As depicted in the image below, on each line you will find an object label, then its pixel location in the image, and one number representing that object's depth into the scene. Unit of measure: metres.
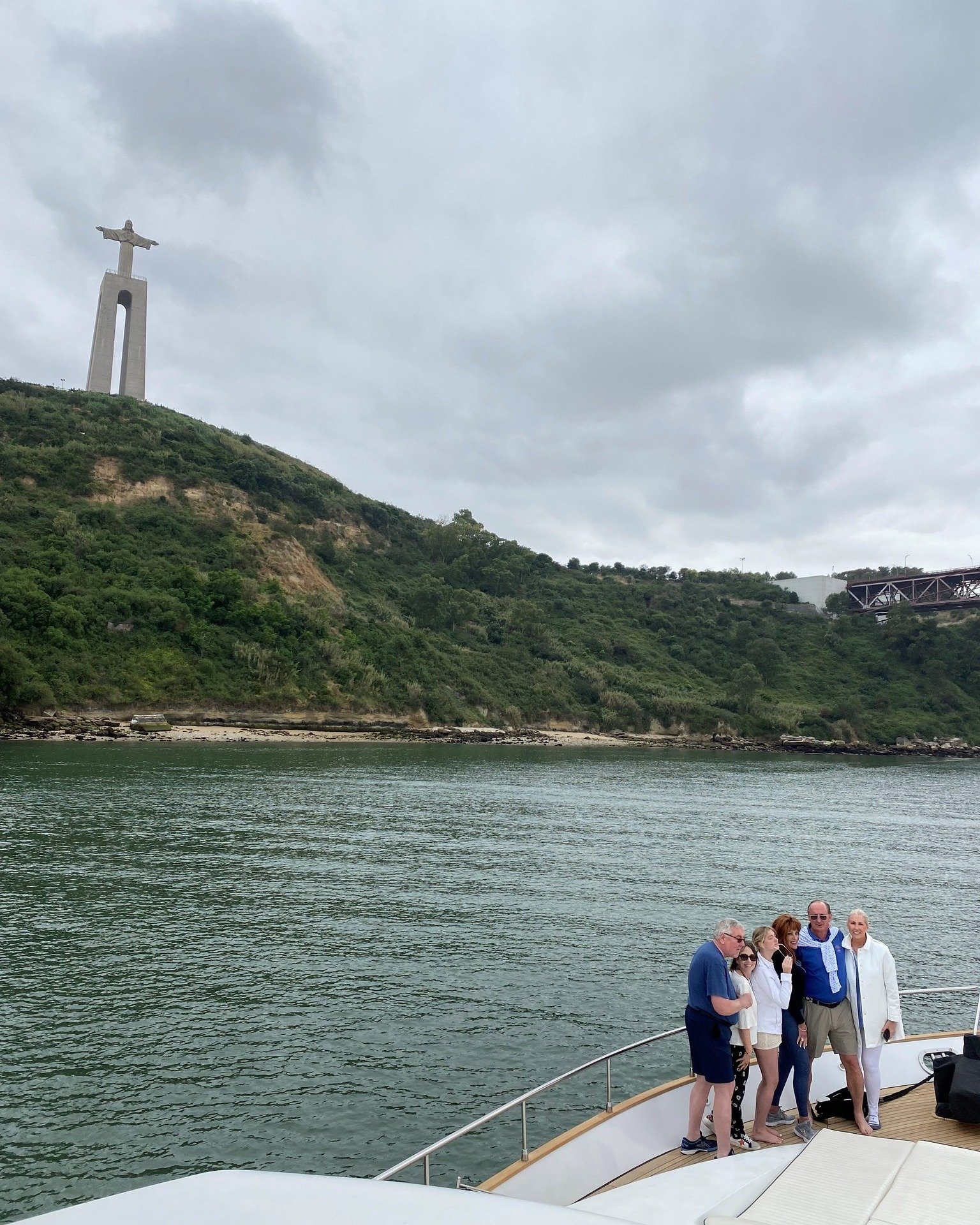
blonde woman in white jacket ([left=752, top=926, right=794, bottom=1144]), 7.23
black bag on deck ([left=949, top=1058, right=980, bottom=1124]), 6.58
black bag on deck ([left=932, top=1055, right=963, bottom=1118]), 6.87
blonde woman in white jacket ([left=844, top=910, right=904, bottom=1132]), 7.46
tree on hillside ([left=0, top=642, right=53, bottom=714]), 56.56
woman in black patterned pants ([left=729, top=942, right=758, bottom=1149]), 7.28
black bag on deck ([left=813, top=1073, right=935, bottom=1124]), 7.35
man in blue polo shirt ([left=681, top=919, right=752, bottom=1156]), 6.89
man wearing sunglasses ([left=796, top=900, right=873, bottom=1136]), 7.47
